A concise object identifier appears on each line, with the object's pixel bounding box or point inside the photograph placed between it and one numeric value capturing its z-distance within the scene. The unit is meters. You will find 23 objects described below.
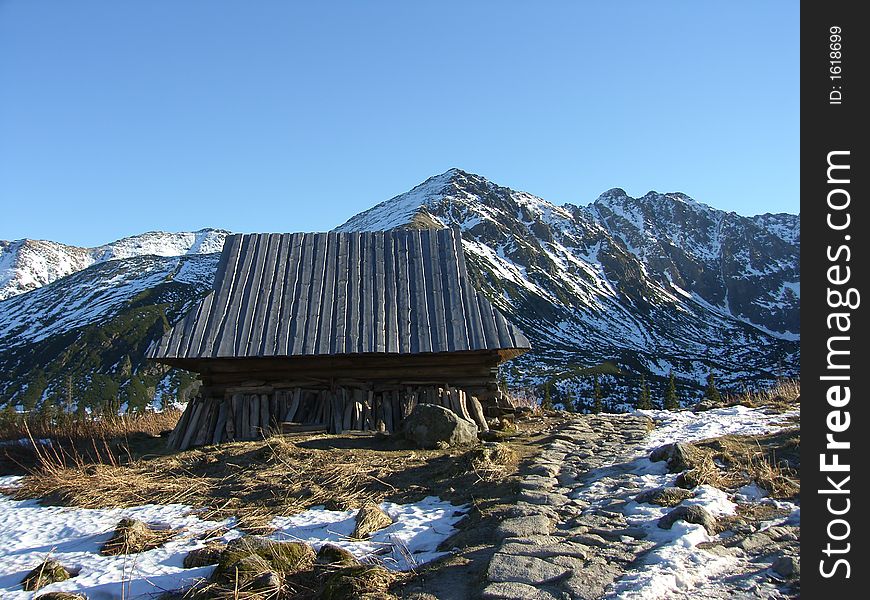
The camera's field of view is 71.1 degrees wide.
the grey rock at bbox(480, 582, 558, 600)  4.40
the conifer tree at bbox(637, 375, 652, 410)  54.97
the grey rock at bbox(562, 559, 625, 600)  4.47
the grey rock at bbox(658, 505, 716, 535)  5.74
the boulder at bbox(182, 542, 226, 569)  5.50
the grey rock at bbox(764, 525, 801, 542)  5.33
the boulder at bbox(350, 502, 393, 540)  6.14
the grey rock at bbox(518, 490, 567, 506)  6.82
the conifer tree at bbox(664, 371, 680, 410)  46.17
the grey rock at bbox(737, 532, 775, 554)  5.14
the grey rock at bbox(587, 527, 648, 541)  5.67
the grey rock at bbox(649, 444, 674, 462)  8.15
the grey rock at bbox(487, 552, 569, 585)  4.67
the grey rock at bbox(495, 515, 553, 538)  5.71
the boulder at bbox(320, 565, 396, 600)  4.61
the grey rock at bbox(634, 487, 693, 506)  6.53
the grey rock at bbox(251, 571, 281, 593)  4.86
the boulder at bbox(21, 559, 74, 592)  5.29
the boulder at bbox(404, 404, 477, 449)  10.47
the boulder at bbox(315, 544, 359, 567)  5.22
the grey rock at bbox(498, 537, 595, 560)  5.14
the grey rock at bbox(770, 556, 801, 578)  4.59
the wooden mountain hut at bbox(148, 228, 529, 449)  12.67
